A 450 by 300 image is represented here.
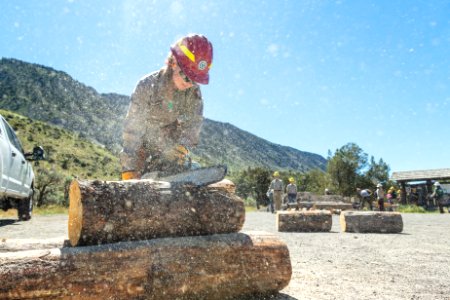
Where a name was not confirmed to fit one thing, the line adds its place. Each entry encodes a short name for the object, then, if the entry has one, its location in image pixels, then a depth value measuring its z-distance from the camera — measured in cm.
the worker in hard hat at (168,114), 307
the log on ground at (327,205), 2033
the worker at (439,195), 2090
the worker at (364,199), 2073
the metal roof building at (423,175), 3256
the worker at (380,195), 1786
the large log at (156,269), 203
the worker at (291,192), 1845
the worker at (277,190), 1762
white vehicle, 632
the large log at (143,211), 234
